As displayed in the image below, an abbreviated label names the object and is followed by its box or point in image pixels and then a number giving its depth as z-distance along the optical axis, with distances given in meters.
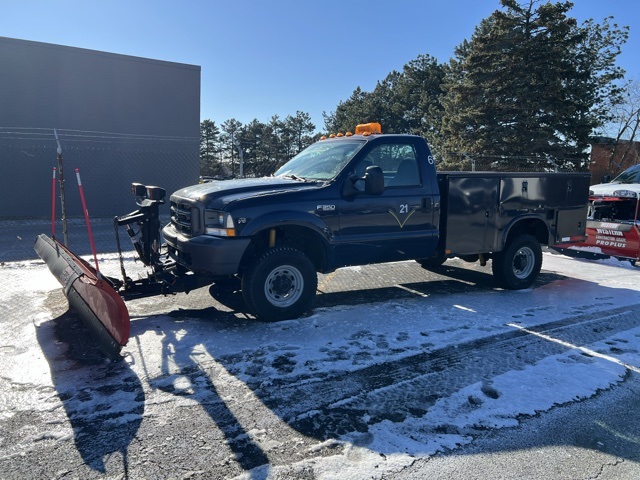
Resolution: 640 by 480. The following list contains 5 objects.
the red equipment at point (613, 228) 9.41
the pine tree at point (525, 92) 24.25
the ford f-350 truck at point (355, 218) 5.13
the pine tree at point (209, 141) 57.16
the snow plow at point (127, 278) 4.38
